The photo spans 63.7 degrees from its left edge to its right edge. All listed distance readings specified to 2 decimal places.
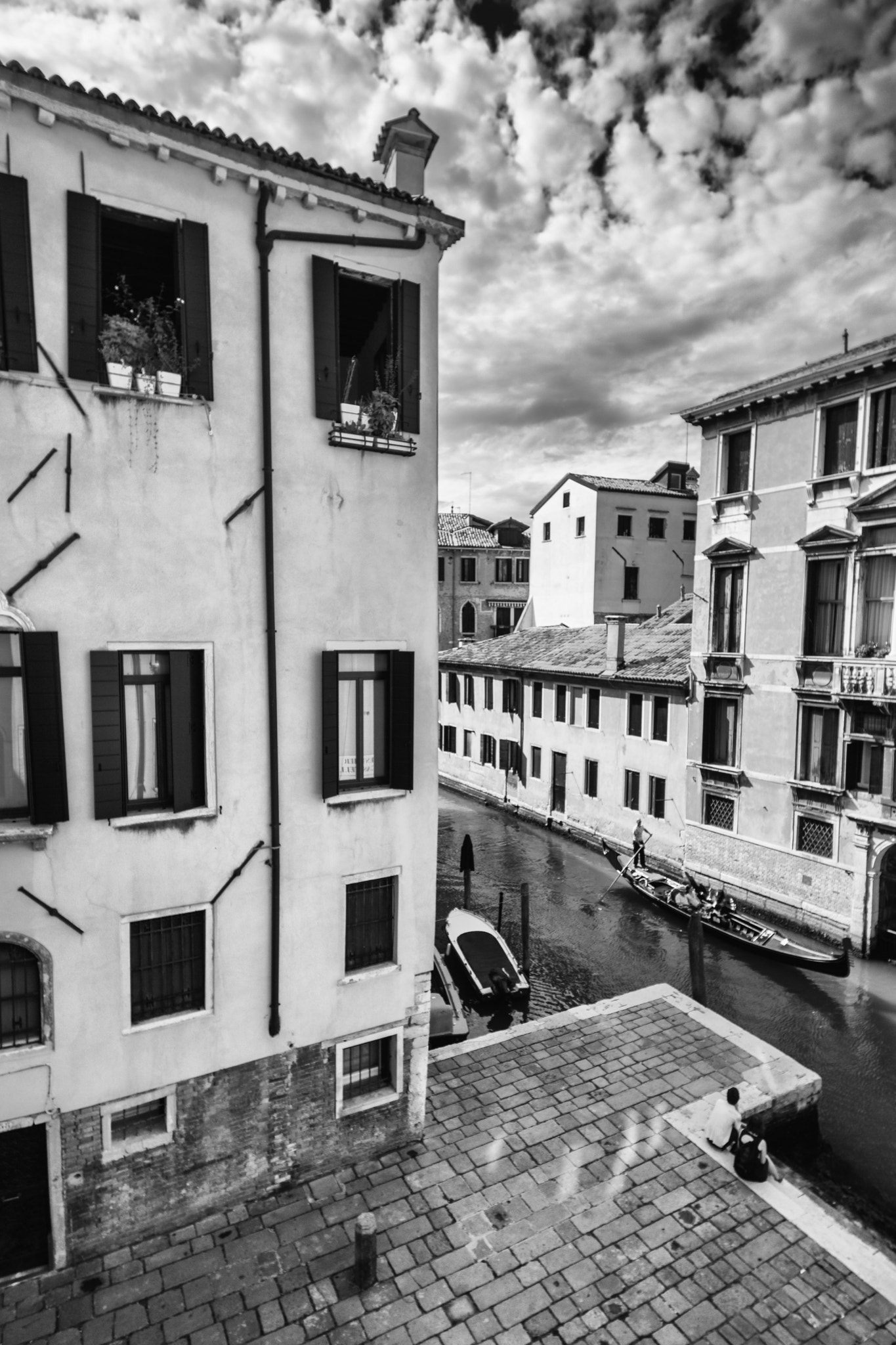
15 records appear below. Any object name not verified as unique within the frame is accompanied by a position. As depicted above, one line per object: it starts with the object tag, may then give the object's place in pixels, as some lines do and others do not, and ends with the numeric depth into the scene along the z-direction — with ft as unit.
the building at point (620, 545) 128.26
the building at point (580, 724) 87.66
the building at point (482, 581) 171.63
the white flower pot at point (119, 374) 26.02
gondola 61.11
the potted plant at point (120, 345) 26.04
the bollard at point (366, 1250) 27.07
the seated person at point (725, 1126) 35.17
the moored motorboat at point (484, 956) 56.65
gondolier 83.46
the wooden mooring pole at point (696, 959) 54.65
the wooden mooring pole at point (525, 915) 62.95
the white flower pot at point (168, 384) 26.68
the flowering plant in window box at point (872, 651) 62.54
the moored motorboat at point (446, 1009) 47.39
